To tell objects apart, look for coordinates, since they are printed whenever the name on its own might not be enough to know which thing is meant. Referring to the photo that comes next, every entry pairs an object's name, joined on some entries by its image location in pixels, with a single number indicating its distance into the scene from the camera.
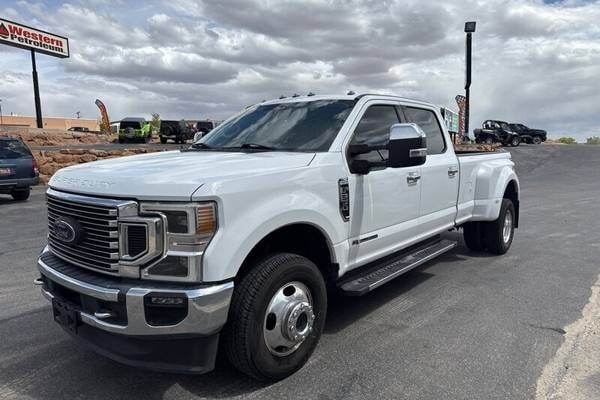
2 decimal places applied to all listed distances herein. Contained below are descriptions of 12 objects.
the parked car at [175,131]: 33.78
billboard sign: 35.44
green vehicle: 34.62
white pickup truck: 2.72
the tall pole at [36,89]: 38.44
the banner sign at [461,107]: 27.80
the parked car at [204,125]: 33.38
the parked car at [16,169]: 11.66
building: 77.91
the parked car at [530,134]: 35.34
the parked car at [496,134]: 32.62
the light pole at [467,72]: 30.03
